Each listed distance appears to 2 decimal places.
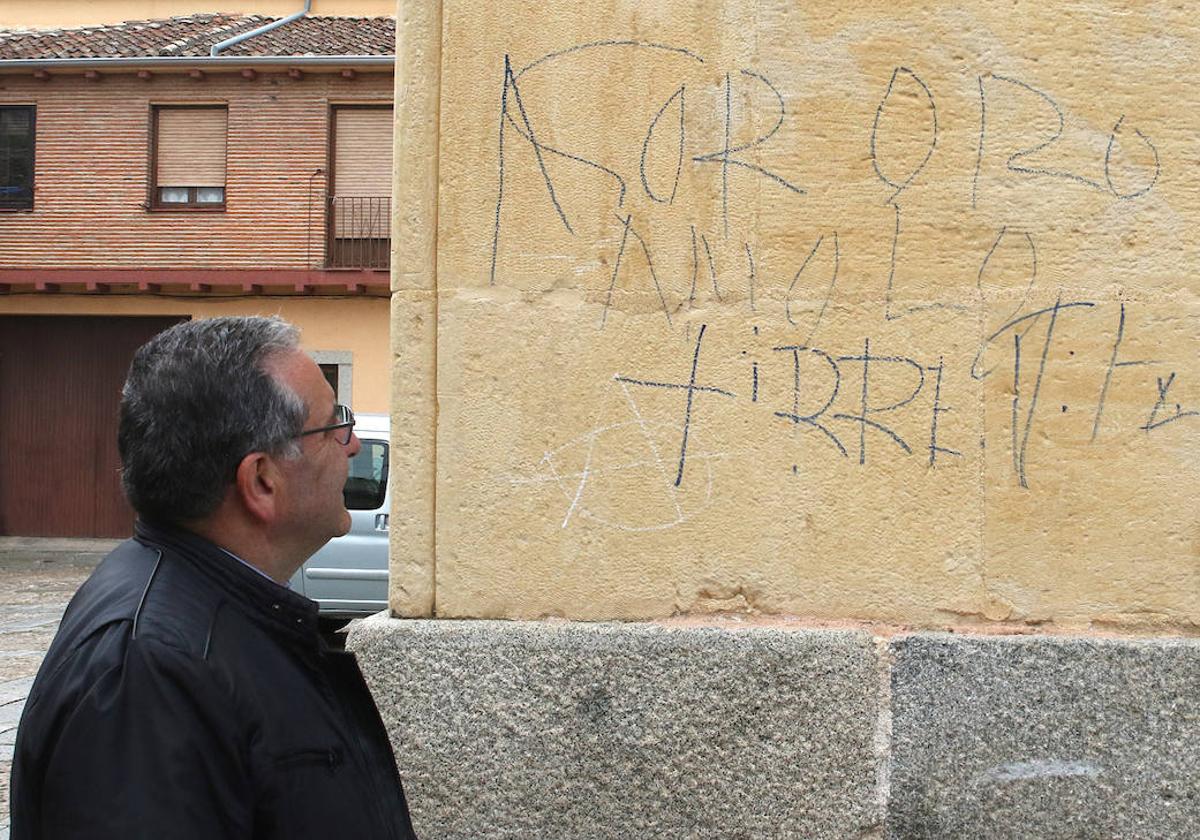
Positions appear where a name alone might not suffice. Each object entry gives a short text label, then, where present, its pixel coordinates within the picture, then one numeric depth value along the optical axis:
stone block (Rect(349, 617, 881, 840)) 3.33
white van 9.45
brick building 20.83
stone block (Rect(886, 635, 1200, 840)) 3.26
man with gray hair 1.51
